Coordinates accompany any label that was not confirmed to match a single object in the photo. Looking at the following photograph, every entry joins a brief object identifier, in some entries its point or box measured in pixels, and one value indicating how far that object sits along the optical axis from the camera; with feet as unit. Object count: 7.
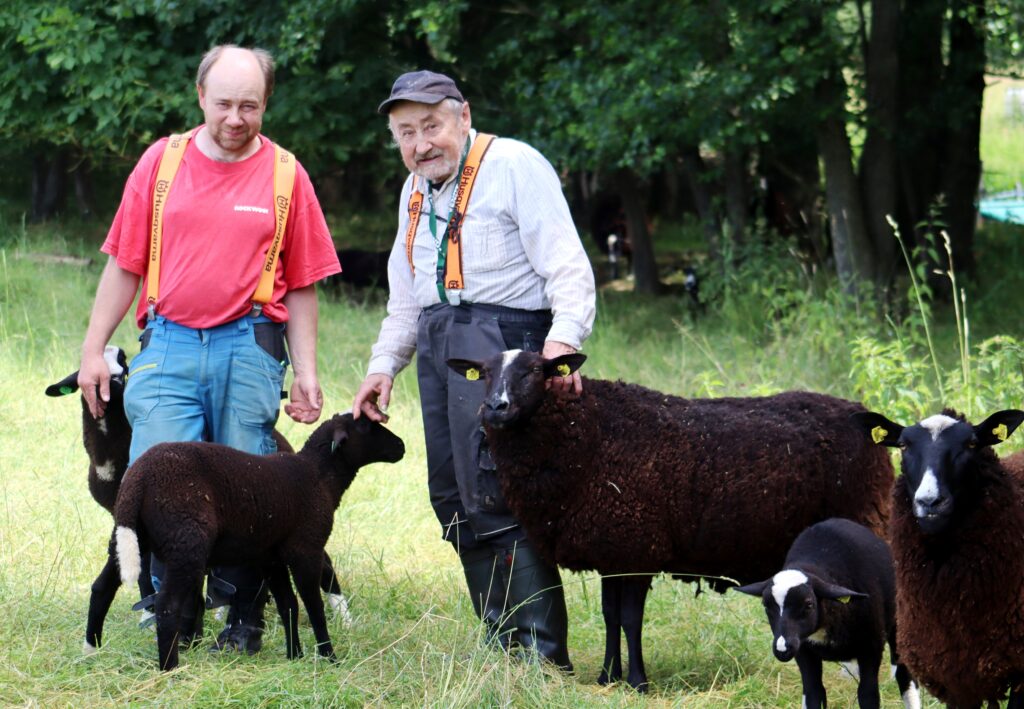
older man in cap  17.57
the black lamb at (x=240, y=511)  16.62
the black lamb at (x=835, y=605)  15.89
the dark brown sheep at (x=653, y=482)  18.06
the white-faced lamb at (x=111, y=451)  20.66
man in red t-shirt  17.99
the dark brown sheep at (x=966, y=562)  14.93
